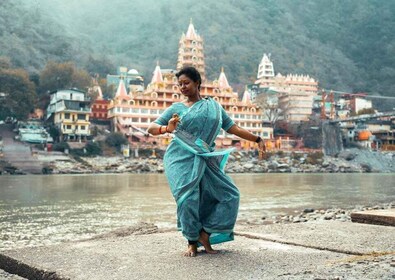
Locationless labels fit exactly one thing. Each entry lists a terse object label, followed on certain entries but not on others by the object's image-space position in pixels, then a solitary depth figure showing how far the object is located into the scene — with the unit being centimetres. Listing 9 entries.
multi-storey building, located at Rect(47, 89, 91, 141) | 4222
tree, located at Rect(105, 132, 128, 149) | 4191
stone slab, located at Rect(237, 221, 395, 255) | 333
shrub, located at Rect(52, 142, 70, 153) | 3912
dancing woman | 310
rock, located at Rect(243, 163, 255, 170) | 4135
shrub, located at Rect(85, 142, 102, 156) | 4016
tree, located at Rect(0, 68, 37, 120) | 4300
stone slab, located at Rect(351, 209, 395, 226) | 450
